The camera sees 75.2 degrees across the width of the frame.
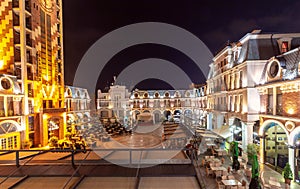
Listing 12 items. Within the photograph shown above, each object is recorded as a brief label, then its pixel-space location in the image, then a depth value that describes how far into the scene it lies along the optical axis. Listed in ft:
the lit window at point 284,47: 62.64
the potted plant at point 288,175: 41.81
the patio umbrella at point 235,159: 38.17
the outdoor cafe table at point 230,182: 24.38
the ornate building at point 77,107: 124.87
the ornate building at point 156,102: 189.93
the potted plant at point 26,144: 69.87
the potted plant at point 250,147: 57.48
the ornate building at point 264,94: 50.42
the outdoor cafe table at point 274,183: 39.39
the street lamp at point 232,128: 78.09
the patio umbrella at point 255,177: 24.32
